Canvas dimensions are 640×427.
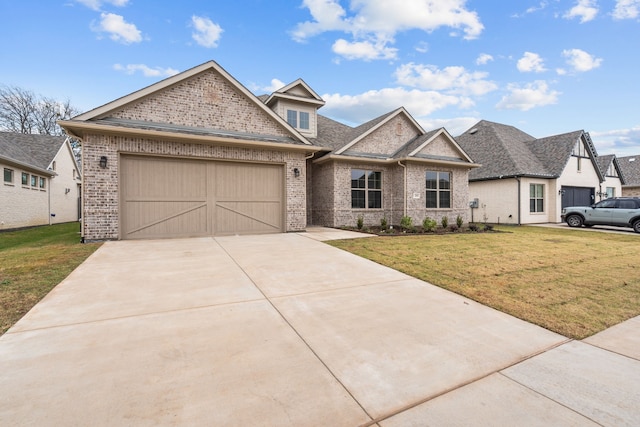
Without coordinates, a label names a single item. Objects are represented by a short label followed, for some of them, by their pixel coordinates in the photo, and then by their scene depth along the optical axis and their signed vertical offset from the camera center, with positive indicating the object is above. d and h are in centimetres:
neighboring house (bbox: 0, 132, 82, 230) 1429 +203
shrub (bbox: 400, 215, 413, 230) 1288 -57
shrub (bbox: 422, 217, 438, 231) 1280 -66
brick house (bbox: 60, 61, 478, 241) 885 +173
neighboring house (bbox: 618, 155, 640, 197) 2733 +321
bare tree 2462 +931
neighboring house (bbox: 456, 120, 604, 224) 1802 +213
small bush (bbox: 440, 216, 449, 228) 1400 -58
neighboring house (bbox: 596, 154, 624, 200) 2205 +266
